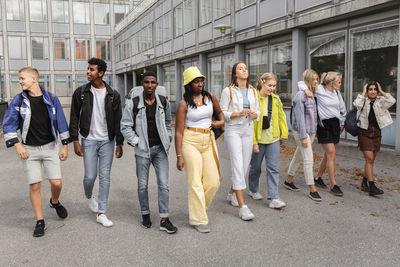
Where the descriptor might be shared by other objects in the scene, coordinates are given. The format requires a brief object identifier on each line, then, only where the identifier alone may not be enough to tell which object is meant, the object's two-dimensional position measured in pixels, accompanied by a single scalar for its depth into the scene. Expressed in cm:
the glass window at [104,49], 4678
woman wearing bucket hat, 447
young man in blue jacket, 438
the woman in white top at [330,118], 590
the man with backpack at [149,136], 443
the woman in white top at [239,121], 496
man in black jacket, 467
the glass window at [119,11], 4744
